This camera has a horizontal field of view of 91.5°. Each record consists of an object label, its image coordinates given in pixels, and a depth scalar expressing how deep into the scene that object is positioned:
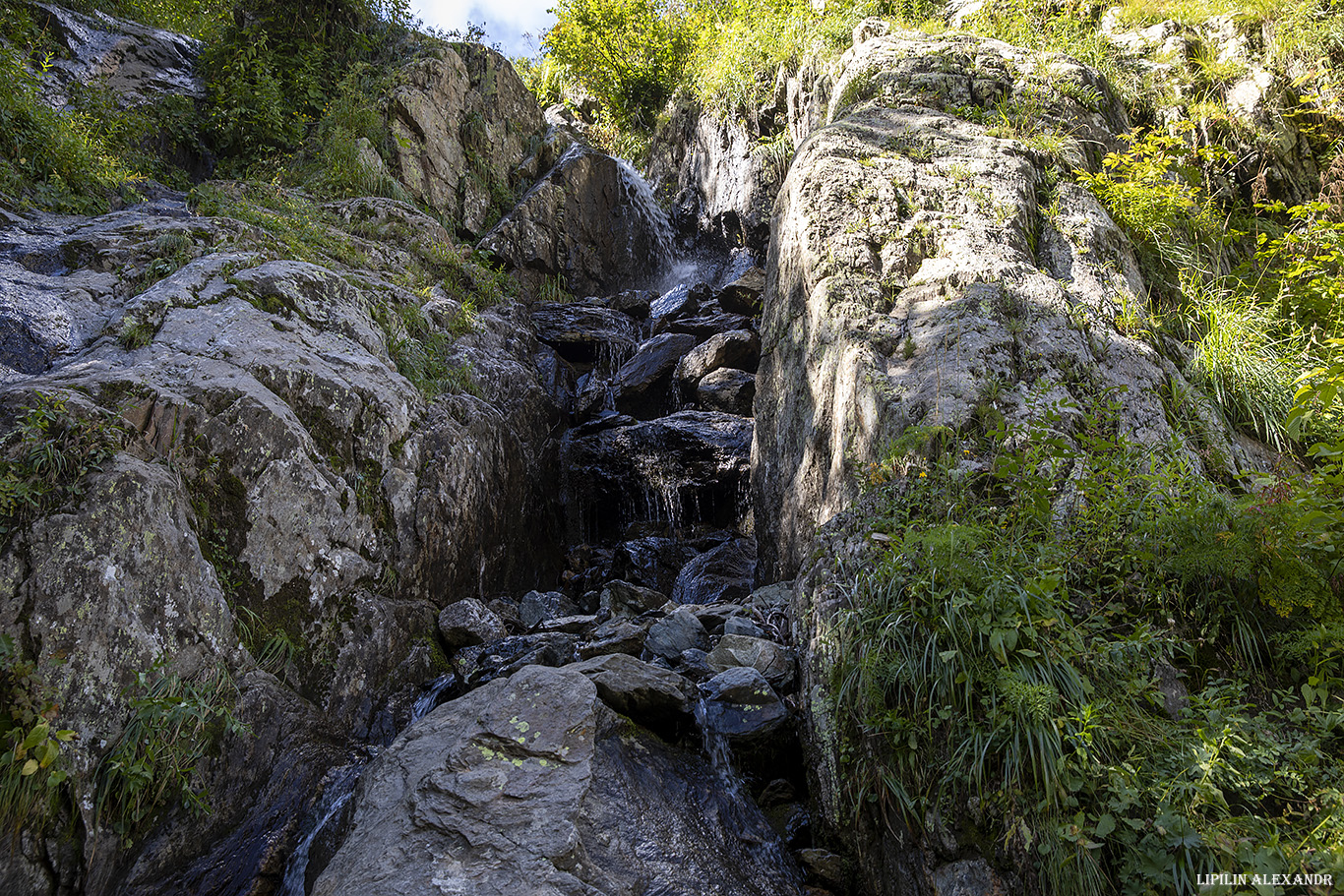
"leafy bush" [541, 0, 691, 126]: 15.93
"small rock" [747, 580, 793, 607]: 4.84
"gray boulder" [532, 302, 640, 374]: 10.84
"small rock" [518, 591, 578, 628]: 5.86
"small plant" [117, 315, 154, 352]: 4.52
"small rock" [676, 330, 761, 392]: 9.69
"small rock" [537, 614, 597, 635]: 5.20
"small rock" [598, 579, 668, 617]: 5.77
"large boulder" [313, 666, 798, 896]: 2.51
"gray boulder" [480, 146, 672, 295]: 12.91
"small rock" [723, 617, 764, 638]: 4.43
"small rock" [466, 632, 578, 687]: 4.48
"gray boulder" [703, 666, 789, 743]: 3.46
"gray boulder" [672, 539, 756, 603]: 6.51
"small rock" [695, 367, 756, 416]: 9.23
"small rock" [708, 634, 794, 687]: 3.91
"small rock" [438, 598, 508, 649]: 5.01
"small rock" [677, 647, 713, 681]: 4.01
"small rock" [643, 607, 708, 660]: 4.42
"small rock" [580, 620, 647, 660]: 4.46
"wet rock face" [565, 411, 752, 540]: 8.22
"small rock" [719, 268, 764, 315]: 11.06
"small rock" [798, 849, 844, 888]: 2.86
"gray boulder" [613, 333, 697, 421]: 9.98
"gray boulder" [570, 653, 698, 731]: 3.55
